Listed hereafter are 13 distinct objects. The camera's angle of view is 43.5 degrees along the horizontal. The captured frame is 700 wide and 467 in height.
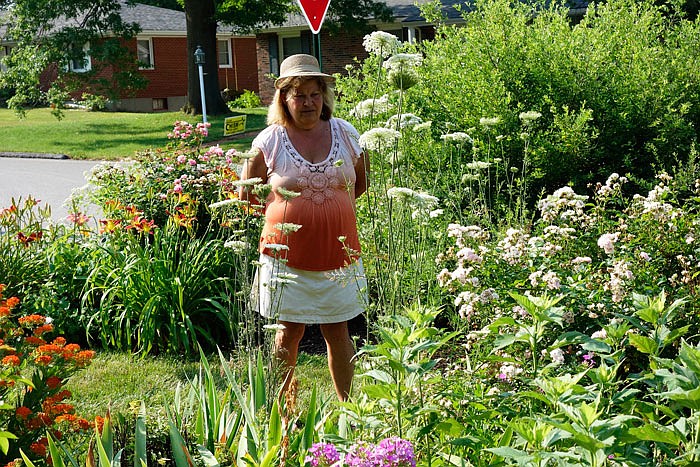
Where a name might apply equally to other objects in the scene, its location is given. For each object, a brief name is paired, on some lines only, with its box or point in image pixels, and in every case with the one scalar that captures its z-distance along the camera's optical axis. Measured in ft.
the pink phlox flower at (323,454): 7.25
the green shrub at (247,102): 105.09
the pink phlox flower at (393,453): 6.84
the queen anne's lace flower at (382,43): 11.41
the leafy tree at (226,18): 83.61
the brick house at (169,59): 119.65
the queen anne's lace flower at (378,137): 10.62
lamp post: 49.41
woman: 13.66
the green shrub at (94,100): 75.61
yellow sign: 35.65
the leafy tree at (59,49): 74.64
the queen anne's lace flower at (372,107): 12.03
